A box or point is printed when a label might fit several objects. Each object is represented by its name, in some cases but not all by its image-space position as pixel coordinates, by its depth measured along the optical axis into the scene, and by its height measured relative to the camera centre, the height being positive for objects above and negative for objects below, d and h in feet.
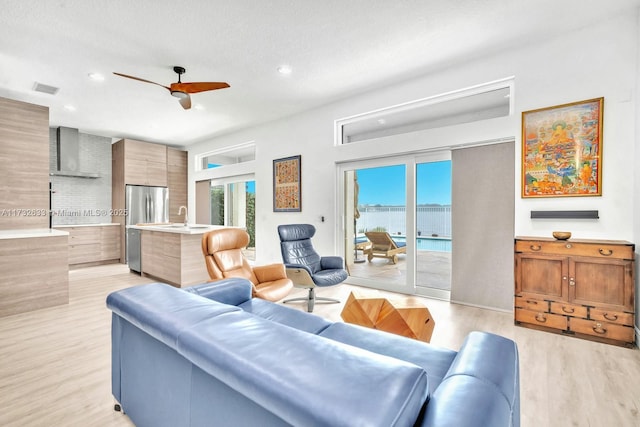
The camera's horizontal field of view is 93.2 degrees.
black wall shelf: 9.15 -0.12
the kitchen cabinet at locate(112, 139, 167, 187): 21.80 +3.58
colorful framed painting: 9.18 +1.91
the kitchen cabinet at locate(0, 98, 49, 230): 13.10 +2.00
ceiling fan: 11.02 +4.55
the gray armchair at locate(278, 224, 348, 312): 10.78 -2.10
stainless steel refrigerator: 21.83 +0.42
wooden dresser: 8.18 -2.24
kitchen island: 14.19 -2.26
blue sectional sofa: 2.18 -1.50
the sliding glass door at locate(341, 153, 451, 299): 12.96 -0.61
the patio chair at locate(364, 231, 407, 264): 13.95 -1.74
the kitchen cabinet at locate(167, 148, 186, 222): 24.43 +2.41
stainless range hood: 20.04 +3.89
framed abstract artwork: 17.04 +1.47
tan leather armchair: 9.27 -1.86
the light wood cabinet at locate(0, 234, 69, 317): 10.82 -2.39
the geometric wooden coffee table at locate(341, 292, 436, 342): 7.18 -2.59
